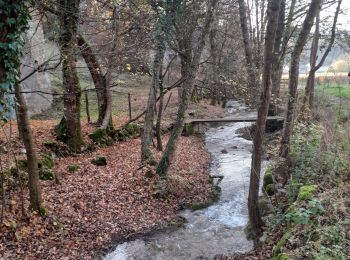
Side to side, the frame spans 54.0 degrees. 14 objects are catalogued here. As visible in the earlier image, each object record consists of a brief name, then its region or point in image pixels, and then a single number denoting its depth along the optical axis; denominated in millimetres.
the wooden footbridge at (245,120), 16453
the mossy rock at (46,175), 8023
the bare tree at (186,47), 8914
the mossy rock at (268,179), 8462
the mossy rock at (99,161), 9758
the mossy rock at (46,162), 8342
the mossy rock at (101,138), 11414
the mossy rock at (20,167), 7179
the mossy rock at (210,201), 8391
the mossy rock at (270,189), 7893
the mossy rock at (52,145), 9580
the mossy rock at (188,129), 16484
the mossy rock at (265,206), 7262
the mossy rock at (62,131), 10195
